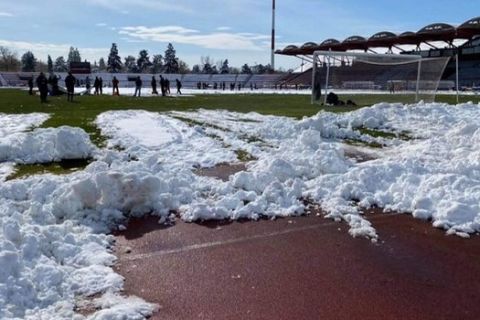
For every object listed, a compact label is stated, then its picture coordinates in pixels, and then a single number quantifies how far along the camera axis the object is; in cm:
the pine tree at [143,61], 13600
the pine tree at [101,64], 15445
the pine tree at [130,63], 13850
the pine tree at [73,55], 16185
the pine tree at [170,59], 13450
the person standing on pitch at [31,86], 3572
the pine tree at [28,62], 13350
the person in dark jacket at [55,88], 3186
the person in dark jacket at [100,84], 4025
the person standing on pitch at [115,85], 3754
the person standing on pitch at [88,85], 3945
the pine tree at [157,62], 13562
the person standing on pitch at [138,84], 3622
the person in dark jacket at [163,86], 3759
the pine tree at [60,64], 13950
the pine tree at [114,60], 13550
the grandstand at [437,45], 5597
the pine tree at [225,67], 12259
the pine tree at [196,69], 13285
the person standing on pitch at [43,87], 2559
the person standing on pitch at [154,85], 4003
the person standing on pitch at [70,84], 2658
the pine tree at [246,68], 12312
